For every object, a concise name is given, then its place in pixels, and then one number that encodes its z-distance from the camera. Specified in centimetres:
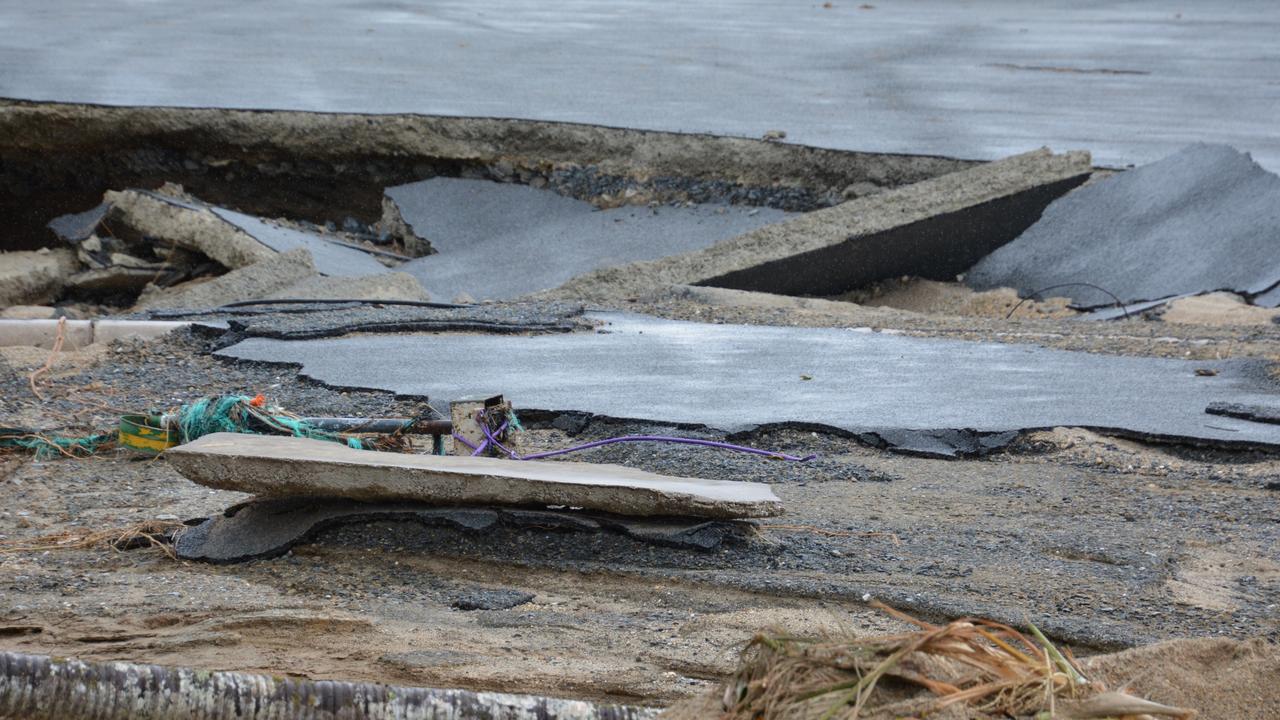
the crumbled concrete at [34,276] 1886
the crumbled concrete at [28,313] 1633
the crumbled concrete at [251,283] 1627
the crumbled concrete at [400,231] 2072
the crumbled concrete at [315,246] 1843
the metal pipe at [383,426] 904
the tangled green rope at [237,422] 918
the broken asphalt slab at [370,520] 724
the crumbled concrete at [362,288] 1593
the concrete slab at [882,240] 1677
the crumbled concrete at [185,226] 1858
